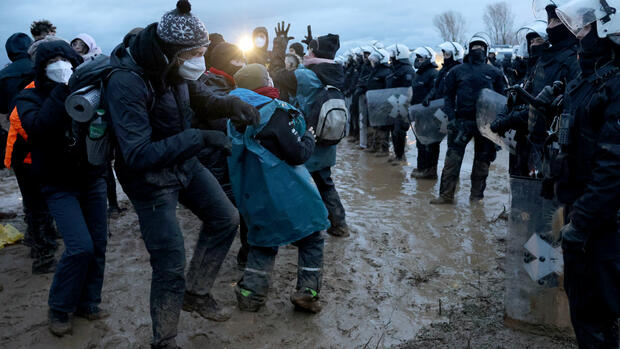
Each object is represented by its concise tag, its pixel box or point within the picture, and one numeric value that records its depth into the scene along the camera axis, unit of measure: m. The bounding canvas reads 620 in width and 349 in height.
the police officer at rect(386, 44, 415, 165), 9.54
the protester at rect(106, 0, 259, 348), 2.51
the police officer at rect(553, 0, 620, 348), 2.19
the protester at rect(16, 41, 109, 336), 3.23
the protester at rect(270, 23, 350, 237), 5.10
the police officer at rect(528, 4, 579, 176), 4.20
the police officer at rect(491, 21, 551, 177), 4.71
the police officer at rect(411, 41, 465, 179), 8.27
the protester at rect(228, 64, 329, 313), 3.40
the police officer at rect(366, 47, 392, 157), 10.52
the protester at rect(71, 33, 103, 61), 6.08
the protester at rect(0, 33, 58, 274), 4.12
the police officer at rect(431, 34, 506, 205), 6.58
